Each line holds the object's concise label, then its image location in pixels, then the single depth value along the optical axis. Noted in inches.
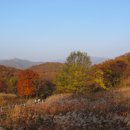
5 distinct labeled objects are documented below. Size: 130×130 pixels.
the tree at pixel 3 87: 1873.6
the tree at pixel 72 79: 1107.7
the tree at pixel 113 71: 1448.1
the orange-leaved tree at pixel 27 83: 1684.9
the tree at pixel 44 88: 1611.4
